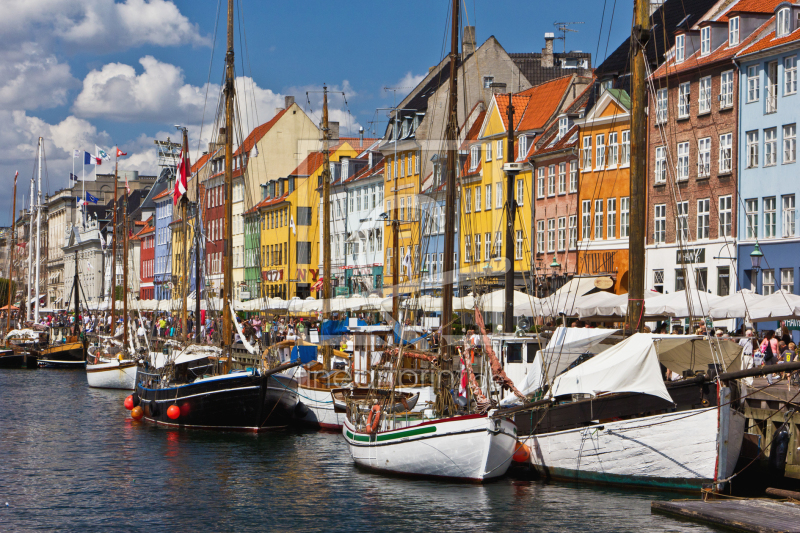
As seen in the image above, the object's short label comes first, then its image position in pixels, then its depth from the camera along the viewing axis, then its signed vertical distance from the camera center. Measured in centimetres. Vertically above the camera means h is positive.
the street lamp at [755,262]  4672 +214
